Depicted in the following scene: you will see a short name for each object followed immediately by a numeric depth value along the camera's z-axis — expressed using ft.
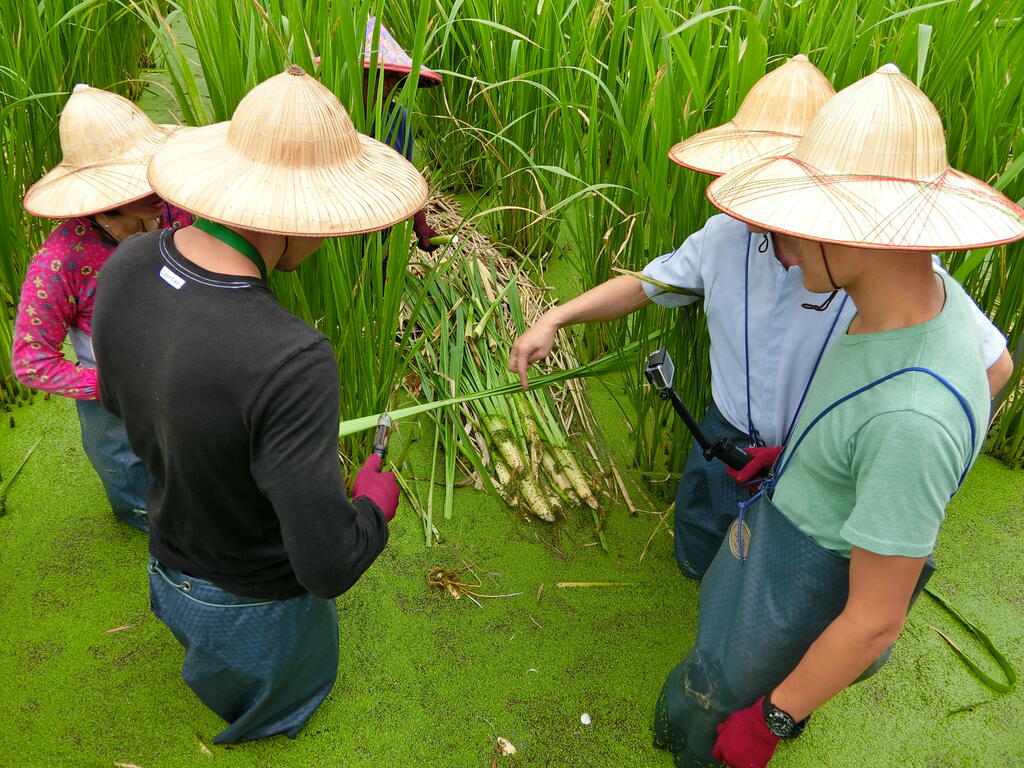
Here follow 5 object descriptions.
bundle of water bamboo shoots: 6.54
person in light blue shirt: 4.25
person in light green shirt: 2.84
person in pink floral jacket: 4.74
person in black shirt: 2.95
